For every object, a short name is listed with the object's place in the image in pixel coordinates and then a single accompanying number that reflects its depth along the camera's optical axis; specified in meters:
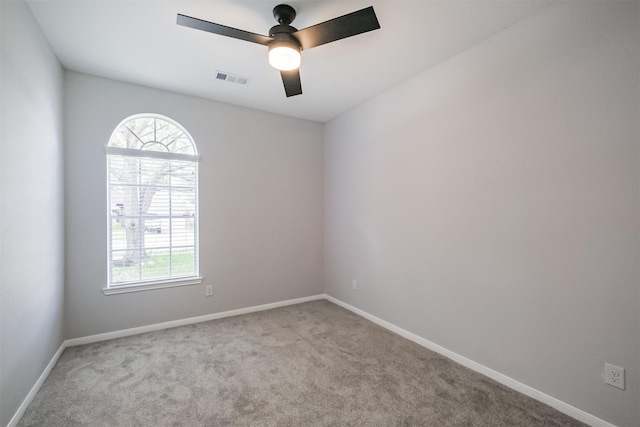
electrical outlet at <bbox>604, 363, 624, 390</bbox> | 1.65
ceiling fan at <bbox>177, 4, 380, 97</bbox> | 1.67
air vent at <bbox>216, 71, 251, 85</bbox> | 2.88
